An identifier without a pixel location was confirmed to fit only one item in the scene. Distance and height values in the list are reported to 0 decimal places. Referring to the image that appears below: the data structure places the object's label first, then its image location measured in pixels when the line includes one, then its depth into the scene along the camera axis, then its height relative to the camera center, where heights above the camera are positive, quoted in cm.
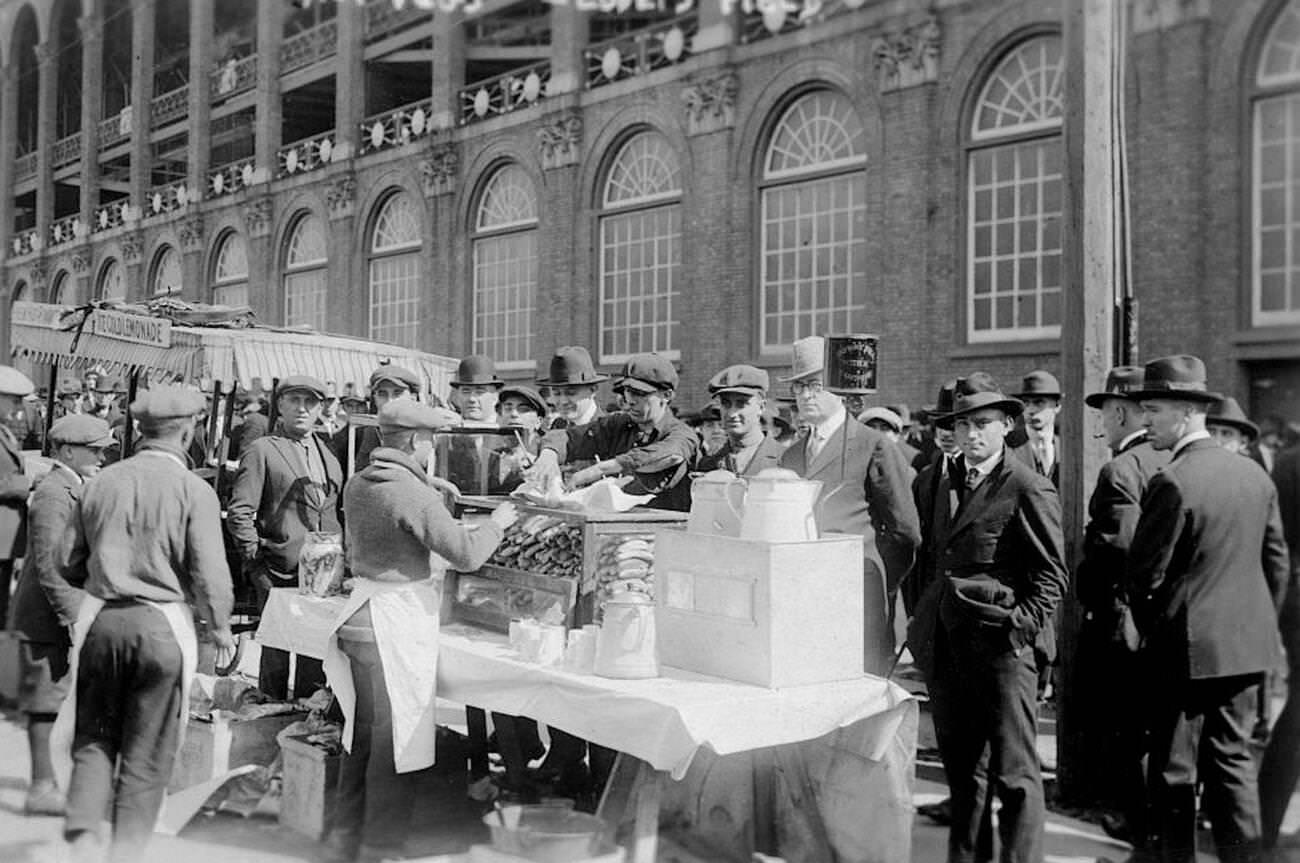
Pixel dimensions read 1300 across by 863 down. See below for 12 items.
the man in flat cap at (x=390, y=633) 425 -68
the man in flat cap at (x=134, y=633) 399 -64
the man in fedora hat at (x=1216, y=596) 393 -50
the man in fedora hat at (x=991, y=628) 406 -64
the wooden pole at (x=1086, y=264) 509 +86
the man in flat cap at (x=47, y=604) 495 -68
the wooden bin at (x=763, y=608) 365 -51
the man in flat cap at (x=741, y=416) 542 +18
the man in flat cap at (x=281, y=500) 620 -27
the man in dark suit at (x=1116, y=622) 474 -73
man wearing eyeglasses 479 -15
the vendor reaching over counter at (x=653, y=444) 546 +4
